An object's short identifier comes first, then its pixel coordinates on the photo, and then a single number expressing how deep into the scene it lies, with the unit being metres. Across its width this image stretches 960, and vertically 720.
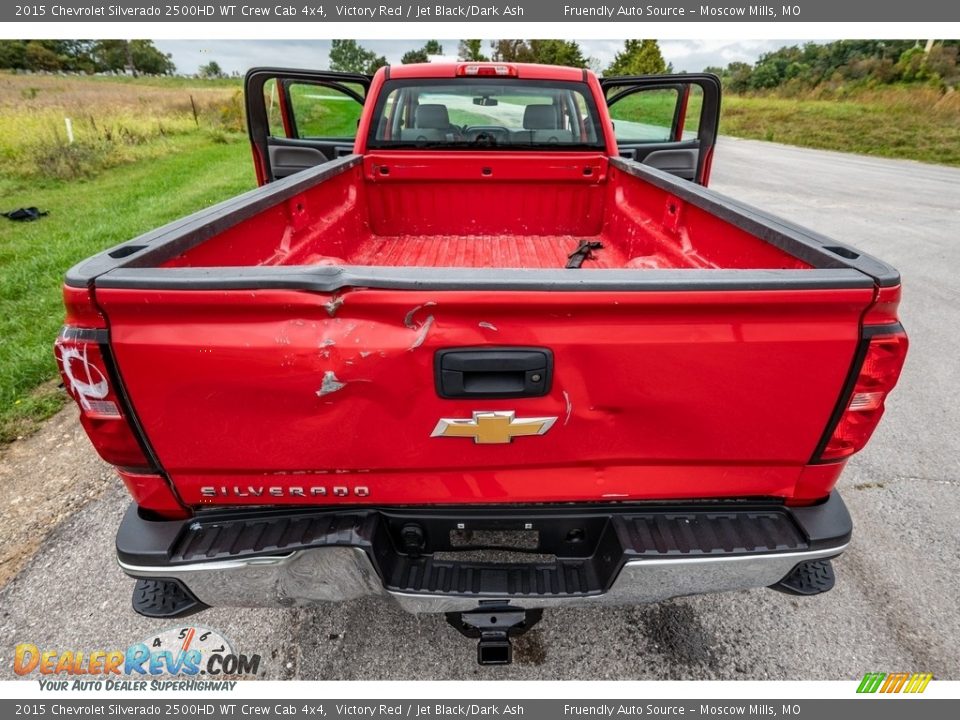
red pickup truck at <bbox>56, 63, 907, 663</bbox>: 1.42
